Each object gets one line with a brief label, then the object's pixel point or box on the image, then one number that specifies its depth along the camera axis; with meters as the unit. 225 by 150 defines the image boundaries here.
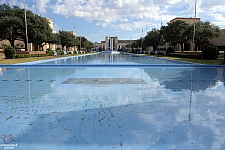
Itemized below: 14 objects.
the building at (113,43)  138.88
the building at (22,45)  40.94
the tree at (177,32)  29.30
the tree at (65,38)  44.69
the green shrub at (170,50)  30.53
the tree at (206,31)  27.42
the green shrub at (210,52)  18.50
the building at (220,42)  36.43
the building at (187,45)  48.10
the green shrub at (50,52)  30.73
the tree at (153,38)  44.56
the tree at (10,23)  24.34
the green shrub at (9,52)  20.16
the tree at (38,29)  26.81
